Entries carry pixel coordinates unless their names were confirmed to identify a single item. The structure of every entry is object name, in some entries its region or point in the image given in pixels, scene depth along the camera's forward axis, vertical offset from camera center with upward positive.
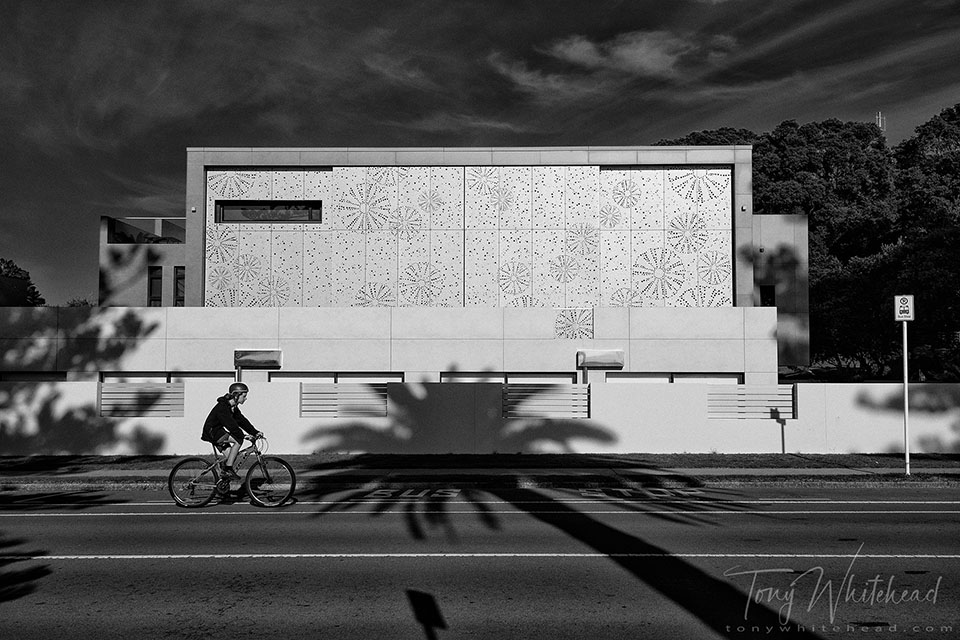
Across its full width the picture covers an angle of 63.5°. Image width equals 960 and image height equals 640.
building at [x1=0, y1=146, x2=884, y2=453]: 24.45 +2.13
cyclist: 12.54 -1.41
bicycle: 12.77 -2.33
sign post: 15.93 +0.57
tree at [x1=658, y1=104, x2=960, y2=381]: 31.83 +7.33
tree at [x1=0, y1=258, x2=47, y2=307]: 28.73 +1.90
